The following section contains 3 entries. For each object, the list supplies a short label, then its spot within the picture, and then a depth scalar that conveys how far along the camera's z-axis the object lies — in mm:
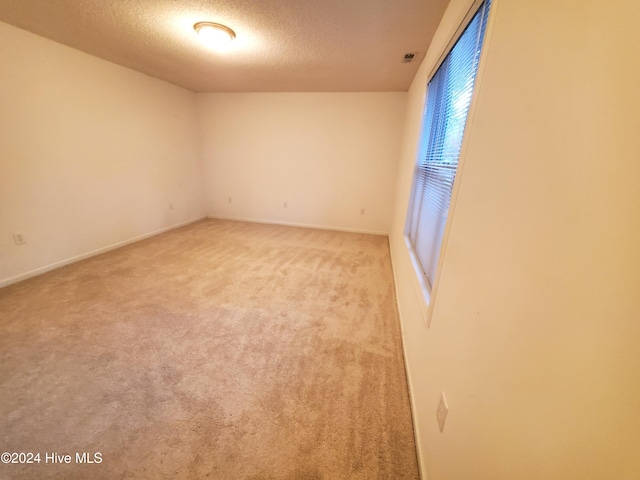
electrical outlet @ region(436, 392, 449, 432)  894
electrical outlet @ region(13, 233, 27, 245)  2455
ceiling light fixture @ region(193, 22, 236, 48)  2037
